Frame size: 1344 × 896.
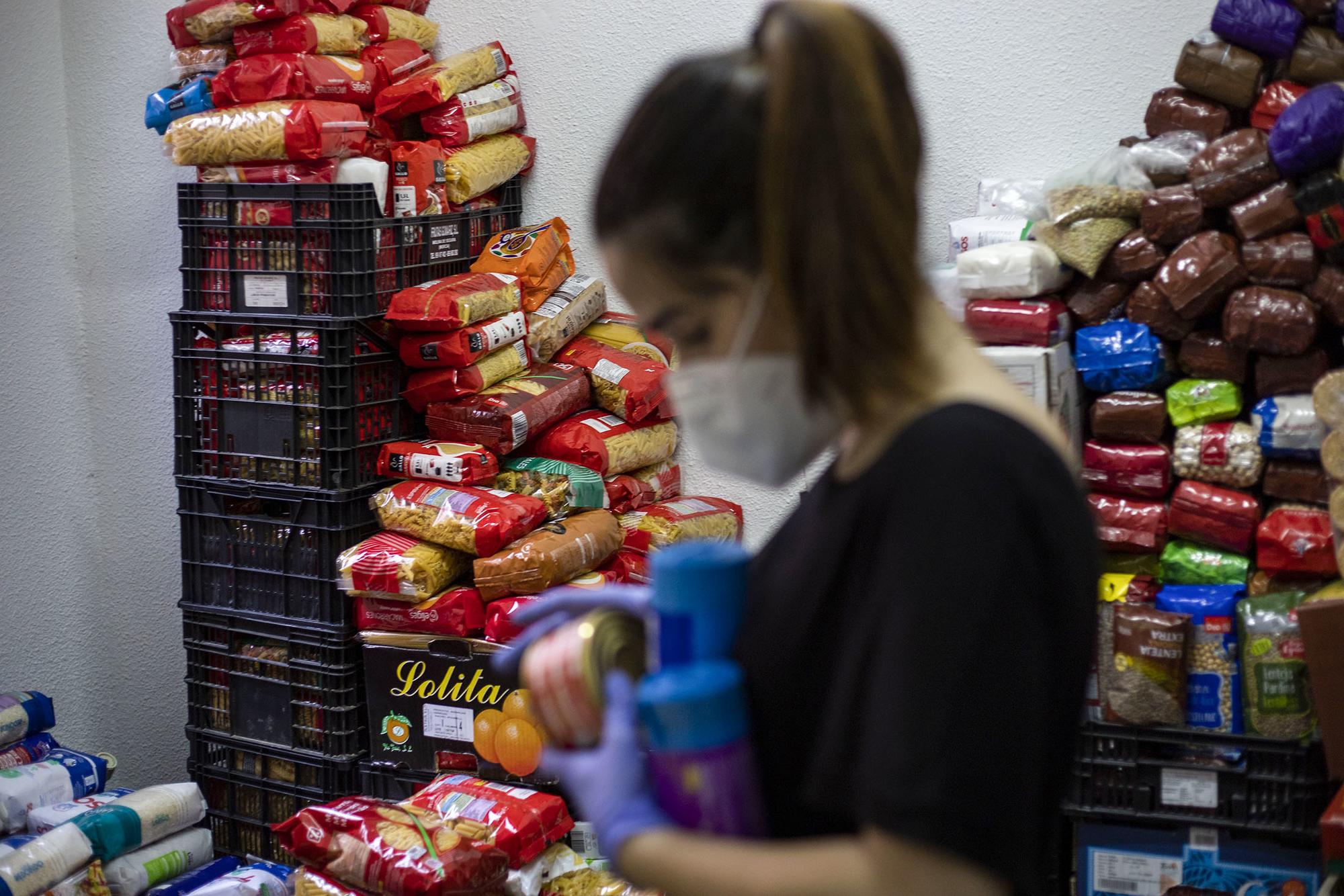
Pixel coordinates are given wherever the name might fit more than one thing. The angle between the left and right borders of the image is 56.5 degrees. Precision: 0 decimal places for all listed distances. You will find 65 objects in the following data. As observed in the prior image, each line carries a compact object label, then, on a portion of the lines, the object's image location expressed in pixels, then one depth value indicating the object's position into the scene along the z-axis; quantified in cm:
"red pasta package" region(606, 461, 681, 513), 314
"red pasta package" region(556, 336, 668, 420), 317
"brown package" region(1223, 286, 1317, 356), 233
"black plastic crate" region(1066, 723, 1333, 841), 235
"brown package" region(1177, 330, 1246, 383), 245
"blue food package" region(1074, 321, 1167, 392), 247
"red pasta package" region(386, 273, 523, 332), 289
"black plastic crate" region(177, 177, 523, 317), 288
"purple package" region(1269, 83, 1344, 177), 226
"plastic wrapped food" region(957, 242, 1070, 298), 247
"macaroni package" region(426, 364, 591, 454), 296
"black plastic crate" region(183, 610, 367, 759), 295
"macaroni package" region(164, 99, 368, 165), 285
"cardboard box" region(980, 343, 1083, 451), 238
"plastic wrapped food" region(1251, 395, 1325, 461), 236
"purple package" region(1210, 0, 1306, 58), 243
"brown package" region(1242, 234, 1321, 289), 234
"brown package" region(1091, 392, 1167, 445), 248
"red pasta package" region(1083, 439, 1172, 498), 248
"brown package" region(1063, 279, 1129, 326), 256
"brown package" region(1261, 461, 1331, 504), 239
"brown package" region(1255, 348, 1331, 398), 240
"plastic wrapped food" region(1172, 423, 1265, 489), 242
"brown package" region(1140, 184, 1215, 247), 244
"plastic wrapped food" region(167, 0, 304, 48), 297
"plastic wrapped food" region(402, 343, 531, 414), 299
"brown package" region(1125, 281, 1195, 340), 246
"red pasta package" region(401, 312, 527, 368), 293
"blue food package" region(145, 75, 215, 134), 310
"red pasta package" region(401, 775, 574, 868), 256
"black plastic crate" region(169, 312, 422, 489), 290
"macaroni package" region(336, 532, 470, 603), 279
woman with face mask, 83
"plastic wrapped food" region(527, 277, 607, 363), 322
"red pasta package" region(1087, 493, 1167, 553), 247
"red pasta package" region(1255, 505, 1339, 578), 234
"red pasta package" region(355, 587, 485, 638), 279
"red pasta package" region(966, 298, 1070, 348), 245
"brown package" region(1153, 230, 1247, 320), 239
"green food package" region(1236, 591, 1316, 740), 230
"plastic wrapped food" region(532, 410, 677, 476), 307
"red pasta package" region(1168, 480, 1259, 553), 240
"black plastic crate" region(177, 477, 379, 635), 293
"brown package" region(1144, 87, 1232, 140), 255
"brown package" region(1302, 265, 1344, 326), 234
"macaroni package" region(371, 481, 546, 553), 278
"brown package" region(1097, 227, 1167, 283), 248
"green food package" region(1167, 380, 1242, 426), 246
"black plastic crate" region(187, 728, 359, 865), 297
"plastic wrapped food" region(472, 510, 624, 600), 276
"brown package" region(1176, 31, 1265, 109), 249
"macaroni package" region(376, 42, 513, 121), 311
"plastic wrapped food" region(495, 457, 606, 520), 296
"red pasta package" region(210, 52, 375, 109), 291
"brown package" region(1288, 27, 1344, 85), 241
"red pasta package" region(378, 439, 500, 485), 291
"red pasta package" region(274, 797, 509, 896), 240
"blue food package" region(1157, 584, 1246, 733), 239
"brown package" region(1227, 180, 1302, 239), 235
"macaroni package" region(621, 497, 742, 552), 306
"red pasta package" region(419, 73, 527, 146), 319
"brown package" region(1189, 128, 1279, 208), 238
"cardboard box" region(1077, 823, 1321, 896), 237
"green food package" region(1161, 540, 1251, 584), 245
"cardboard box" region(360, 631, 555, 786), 278
